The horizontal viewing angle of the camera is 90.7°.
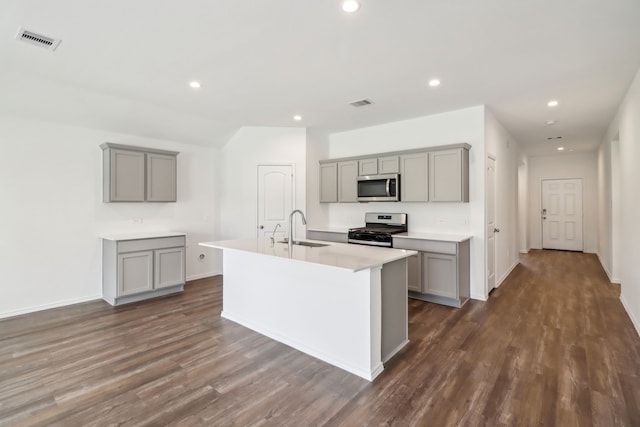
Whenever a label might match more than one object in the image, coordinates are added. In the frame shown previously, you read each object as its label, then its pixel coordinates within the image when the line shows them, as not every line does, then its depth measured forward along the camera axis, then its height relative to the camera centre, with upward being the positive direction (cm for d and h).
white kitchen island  247 -76
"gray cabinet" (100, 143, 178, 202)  439 +62
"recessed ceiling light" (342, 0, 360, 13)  213 +144
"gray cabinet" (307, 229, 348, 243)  516 -34
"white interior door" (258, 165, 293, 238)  553 +33
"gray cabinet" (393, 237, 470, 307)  402 -74
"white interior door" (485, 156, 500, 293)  457 -6
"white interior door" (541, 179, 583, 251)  848 +2
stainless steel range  460 -22
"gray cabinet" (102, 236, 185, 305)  420 -73
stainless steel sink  347 -32
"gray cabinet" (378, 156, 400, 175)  493 +80
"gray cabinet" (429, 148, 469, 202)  431 +56
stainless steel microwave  489 +44
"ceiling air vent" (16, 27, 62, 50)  252 +146
